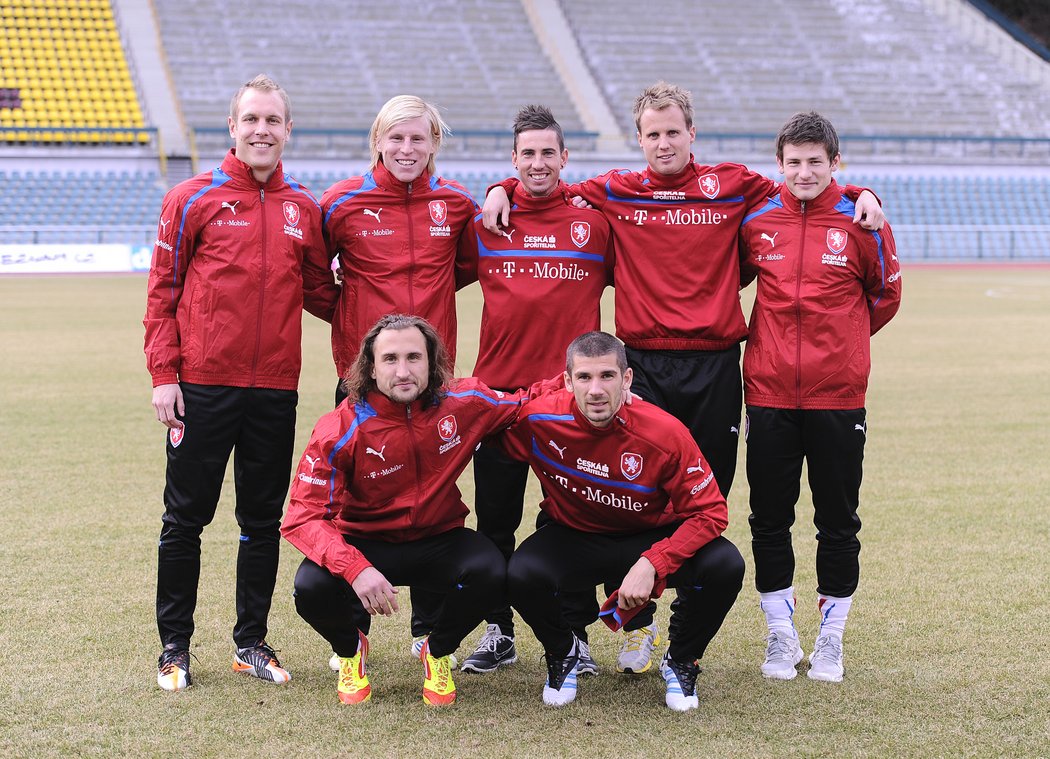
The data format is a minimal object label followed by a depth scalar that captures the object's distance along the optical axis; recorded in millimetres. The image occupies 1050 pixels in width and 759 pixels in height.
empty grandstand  28516
